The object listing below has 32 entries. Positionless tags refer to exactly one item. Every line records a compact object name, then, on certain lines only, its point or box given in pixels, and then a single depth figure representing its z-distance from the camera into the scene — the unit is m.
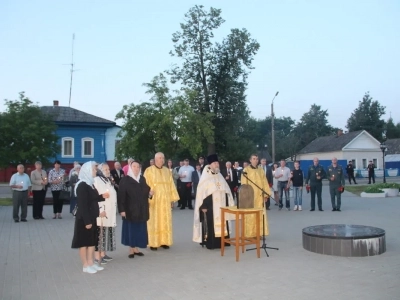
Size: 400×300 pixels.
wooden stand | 7.71
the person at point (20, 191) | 13.60
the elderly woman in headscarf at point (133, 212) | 8.18
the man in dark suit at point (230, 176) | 15.30
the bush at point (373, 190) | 20.77
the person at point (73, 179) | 14.19
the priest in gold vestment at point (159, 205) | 8.93
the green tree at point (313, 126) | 93.94
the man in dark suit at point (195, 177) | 16.59
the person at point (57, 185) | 14.41
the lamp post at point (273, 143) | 33.78
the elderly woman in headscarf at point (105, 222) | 7.61
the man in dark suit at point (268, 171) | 15.78
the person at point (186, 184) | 16.88
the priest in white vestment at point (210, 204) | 8.78
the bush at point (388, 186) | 21.10
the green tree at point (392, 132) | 90.31
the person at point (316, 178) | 15.16
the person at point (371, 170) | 31.78
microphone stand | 8.30
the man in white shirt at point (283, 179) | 16.02
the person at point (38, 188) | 14.23
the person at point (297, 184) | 15.63
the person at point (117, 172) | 14.31
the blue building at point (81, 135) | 44.03
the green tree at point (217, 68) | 38.91
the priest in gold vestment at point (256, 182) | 9.91
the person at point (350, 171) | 32.66
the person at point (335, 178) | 14.94
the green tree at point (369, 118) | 77.26
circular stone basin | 7.75
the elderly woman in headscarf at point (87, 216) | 6.78
